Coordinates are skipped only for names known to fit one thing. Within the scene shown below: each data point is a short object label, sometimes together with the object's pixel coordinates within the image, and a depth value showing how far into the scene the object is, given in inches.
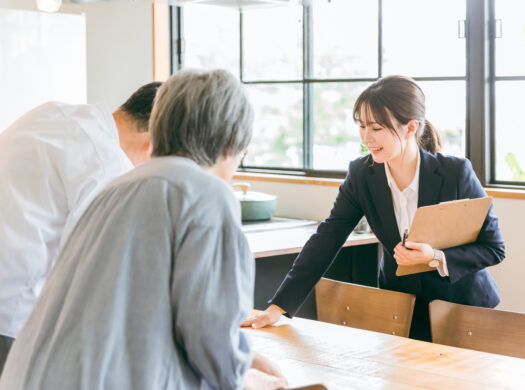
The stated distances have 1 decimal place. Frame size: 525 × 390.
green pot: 158.7
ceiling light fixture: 122.7
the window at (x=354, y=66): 150.5
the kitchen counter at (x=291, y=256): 136.0
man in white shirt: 65.7
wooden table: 68.9
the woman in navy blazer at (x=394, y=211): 91.0
